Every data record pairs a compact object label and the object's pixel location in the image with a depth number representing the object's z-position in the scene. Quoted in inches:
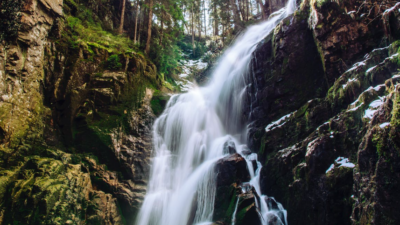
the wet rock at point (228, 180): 338.3
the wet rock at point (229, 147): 439.3
